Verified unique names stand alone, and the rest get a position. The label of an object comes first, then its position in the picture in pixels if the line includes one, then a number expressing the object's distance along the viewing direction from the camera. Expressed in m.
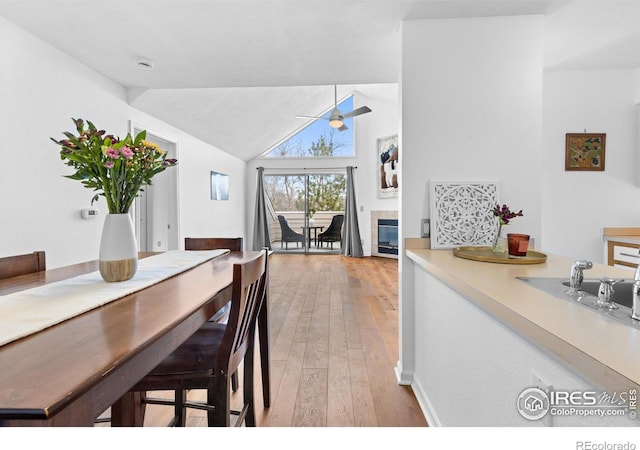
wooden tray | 1.53
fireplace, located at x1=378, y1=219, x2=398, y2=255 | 7.18
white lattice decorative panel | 2.05
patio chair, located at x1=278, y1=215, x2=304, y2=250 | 8.06
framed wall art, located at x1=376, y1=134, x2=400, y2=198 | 7.09
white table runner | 0.87
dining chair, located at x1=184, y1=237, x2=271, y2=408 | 1.85
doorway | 4.45
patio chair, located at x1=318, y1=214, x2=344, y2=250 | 7.95
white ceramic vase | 1.33
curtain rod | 7.86
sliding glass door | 7.98
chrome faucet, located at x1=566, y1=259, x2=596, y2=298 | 0.97
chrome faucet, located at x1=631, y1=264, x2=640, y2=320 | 0.74
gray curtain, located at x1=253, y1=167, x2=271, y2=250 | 7.97
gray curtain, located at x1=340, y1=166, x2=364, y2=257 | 7.54
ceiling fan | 5.23
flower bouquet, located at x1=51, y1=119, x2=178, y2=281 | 1.26
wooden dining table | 0.56
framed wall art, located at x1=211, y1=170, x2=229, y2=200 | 5.89
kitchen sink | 0.83
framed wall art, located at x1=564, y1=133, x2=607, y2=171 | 2.86
